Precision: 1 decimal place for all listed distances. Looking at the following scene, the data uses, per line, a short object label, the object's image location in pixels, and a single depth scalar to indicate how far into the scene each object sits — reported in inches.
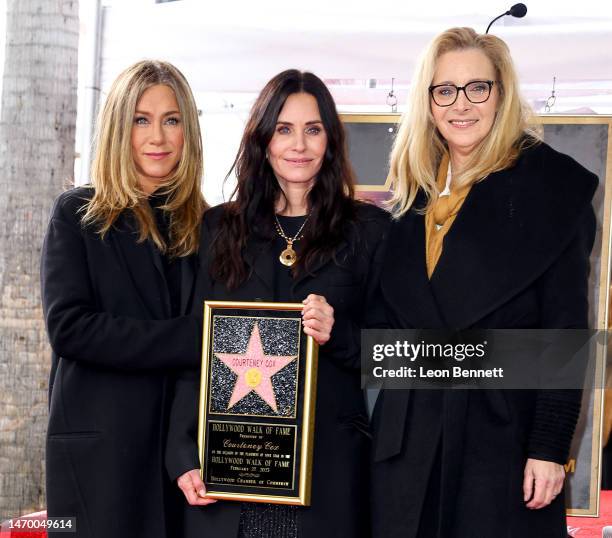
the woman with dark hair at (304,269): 106.4
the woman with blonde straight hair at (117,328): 110.5
